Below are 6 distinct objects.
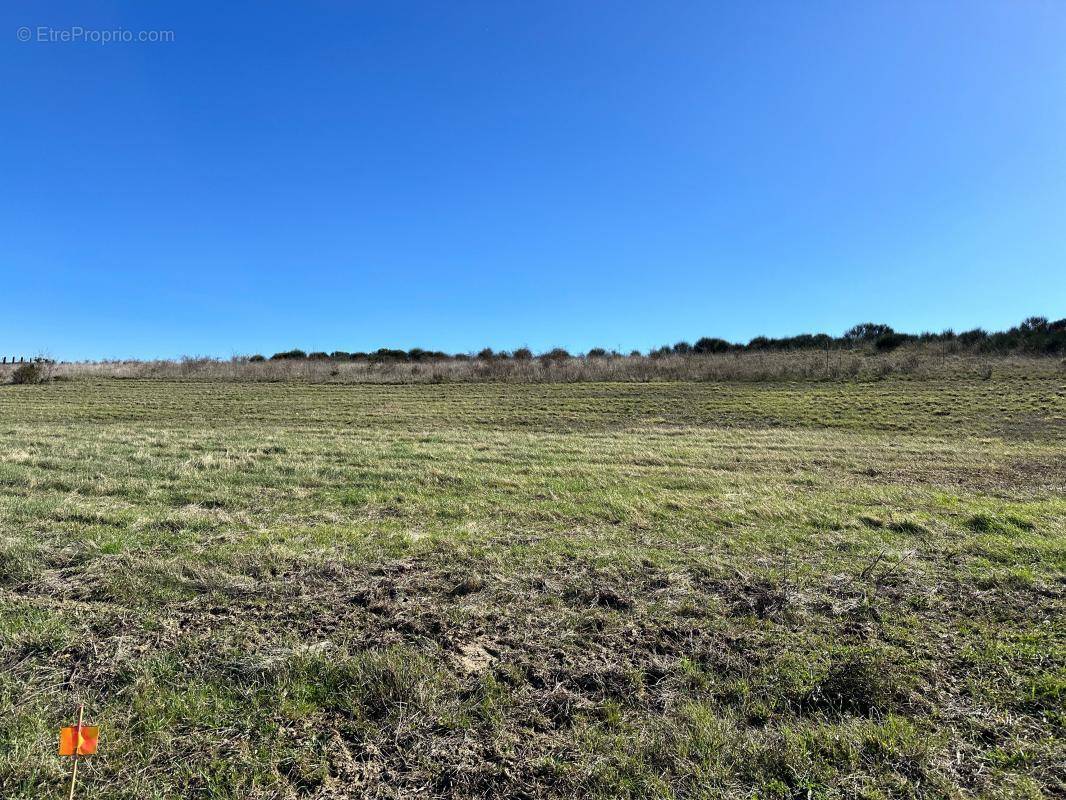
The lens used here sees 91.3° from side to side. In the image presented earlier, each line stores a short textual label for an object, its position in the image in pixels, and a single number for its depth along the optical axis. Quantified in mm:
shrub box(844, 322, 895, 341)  54000
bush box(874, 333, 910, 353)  47475
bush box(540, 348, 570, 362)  49428
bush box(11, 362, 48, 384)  43294
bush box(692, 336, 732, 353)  59875
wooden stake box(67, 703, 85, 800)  2029
